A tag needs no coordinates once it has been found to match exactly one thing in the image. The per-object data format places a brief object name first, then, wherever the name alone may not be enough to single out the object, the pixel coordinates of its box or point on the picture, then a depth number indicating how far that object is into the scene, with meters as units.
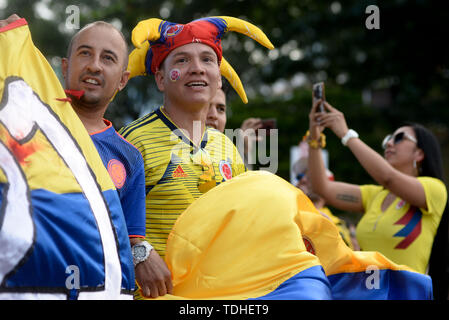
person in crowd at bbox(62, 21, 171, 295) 4.11
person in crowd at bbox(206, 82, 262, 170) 7.09
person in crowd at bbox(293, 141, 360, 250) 10.04
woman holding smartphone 8.13
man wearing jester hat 4.84
